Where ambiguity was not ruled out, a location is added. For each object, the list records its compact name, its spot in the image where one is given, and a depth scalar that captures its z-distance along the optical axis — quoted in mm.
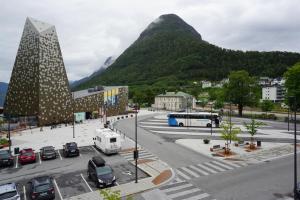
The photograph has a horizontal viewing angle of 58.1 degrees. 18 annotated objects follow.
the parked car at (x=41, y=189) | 20469
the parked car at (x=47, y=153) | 33656
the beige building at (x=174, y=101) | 128212
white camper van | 35062
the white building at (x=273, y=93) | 165750
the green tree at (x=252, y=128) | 39594
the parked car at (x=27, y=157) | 32344
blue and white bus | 58812
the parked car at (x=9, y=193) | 19545
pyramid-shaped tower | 69188
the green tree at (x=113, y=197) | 14345
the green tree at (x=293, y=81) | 62075
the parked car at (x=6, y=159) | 31325
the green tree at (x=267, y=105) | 84019
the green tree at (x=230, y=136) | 35744
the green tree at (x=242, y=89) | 79938
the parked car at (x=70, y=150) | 34656
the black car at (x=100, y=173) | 23036
